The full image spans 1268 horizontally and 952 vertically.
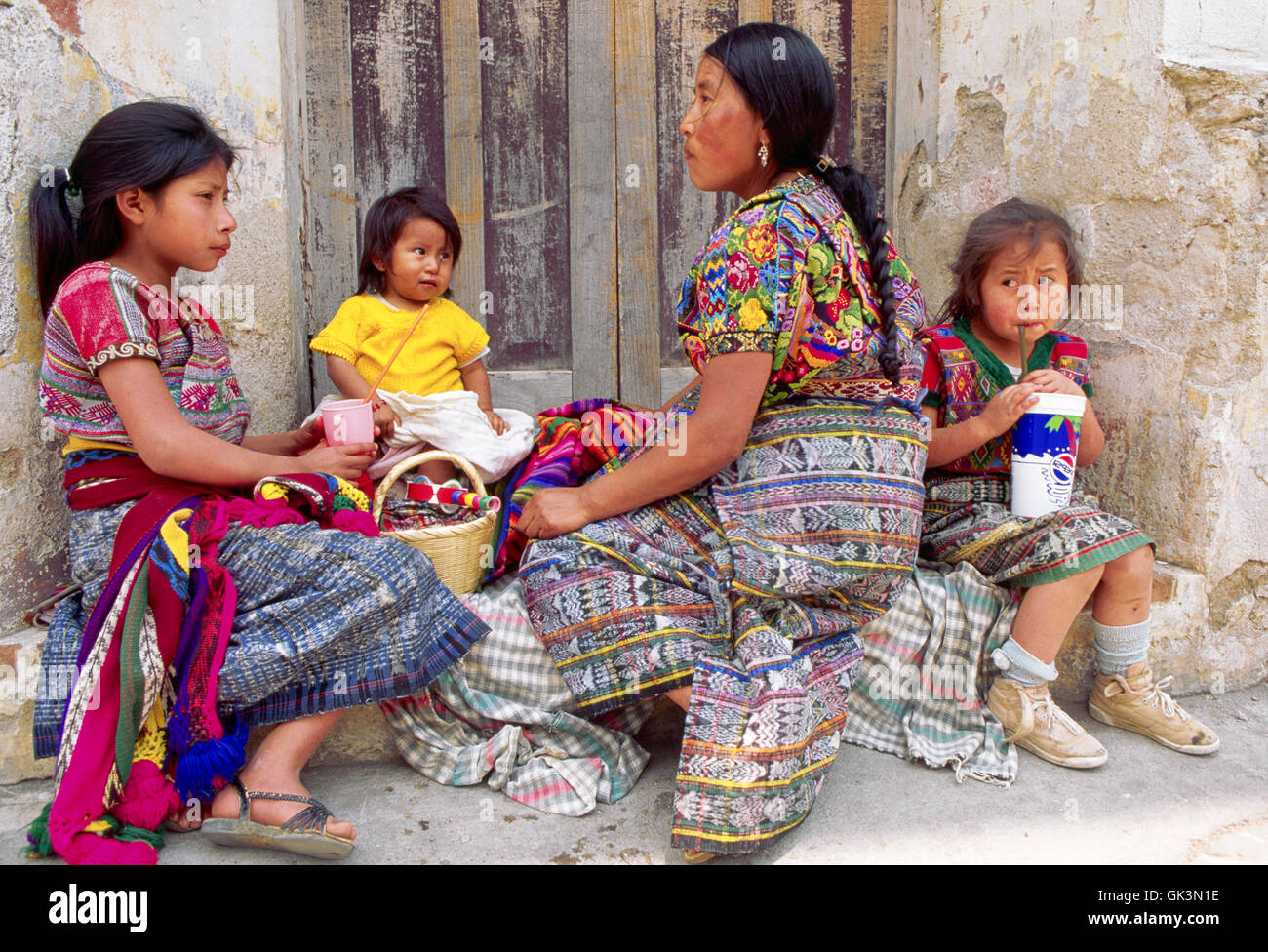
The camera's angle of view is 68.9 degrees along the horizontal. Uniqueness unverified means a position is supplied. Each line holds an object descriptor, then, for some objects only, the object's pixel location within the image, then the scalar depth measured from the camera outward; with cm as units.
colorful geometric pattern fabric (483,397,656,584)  232
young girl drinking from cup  224
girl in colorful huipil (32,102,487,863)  174
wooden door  287
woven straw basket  217
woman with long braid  190
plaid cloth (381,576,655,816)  208
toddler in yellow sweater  259
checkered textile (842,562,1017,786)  232
